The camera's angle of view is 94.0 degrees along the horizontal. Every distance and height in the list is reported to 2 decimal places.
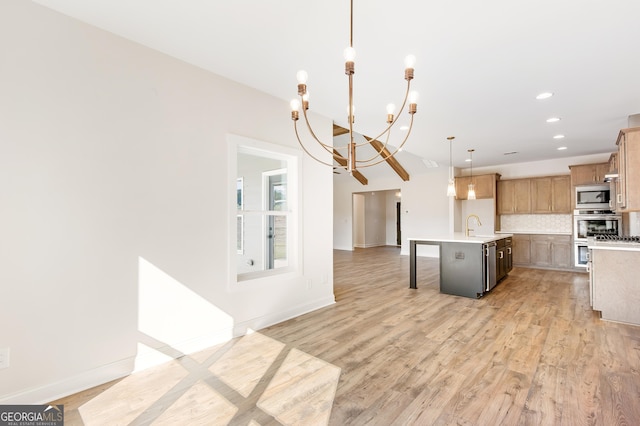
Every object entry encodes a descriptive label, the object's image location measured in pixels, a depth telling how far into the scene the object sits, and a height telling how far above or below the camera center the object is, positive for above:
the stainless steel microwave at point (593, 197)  6.10 +0.42
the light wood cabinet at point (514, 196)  7.37 +0.53
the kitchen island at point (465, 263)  4.55 -0.74
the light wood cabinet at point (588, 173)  6.13 +0.92
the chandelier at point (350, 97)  1.67 +0.79
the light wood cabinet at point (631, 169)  3.50 +0.58
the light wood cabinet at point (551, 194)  6.83 +0.53
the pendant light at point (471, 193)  5.41 +0.44
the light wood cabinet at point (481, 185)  7.66 +0.86
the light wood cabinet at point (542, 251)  6.80 -0.80
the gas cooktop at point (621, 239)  3.77 -0.29
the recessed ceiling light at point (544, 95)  3.44 +1.43
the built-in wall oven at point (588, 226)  5.93 -0.19
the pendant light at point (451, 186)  5.21 +0.55
